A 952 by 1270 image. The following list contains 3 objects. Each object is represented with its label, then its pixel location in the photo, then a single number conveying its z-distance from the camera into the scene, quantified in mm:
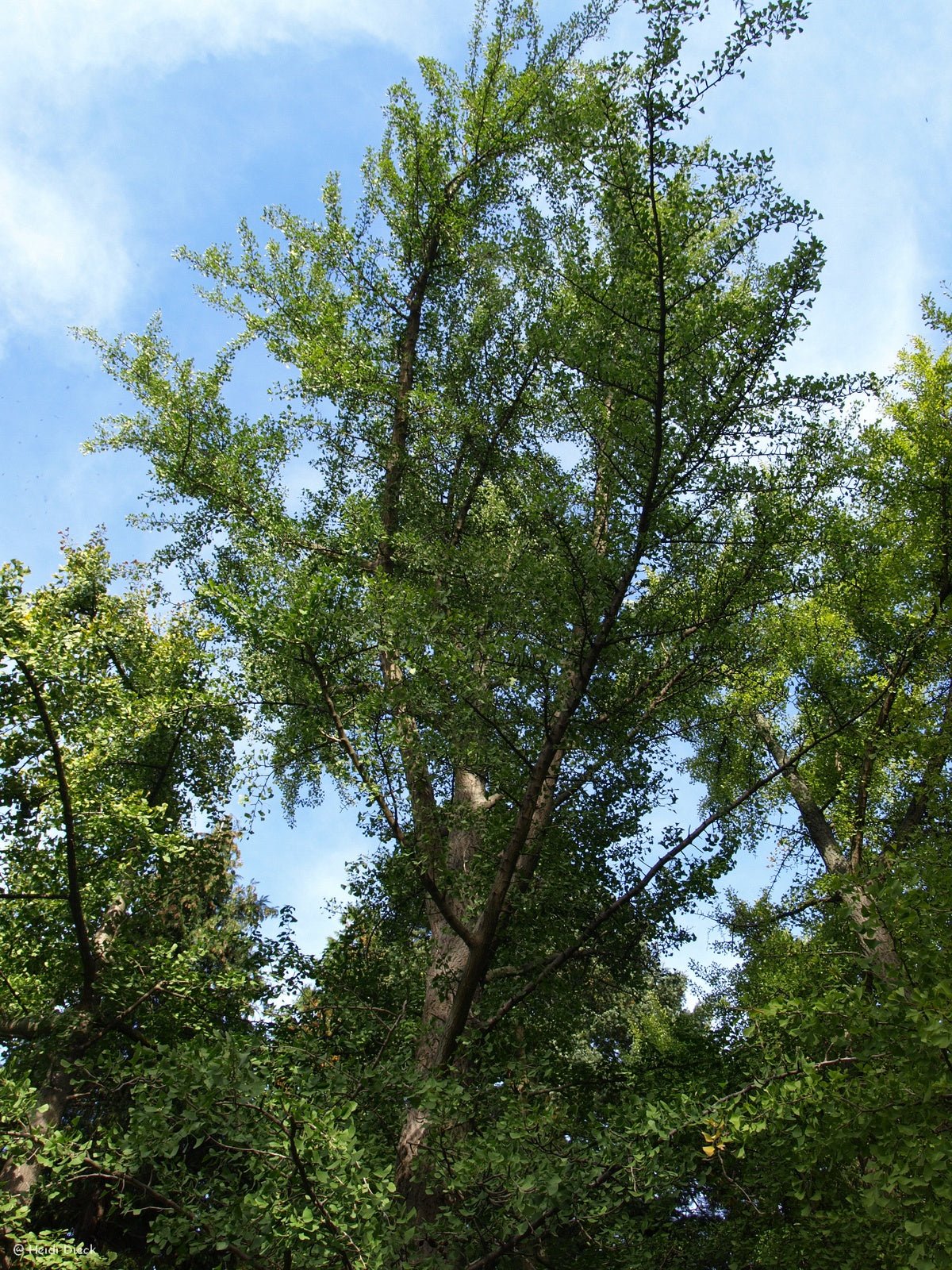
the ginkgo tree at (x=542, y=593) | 5340
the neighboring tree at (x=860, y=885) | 4109
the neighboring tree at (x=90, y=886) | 6184
